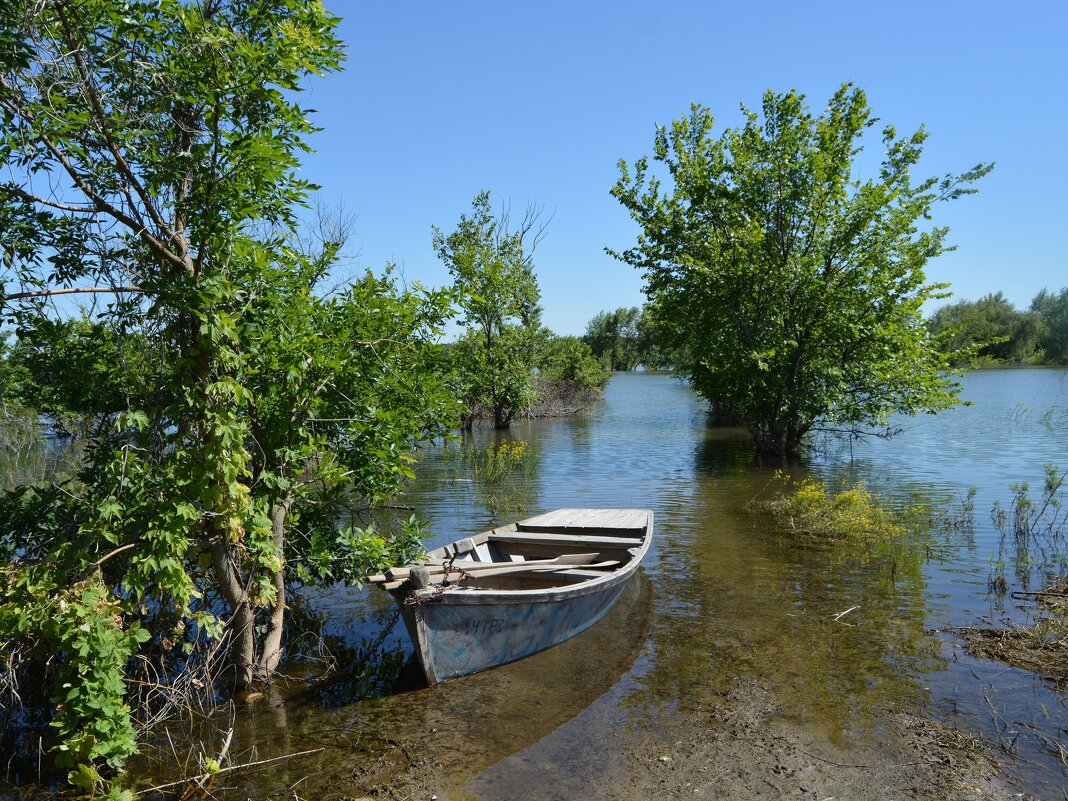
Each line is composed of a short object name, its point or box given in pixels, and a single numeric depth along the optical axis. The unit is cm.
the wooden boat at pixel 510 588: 641
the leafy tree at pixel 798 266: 1792
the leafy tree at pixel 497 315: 2973
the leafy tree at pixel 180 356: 501
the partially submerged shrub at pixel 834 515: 1209
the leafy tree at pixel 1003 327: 7381
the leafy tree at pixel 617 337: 9600
